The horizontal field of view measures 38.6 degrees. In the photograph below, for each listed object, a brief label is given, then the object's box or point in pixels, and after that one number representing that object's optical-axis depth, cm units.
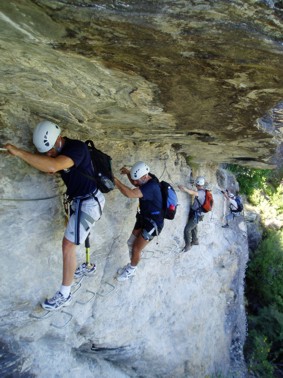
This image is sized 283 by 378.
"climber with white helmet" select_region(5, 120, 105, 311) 453
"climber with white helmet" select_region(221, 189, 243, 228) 1174
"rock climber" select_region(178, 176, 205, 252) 918
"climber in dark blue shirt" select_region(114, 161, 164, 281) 599
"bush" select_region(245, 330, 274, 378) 1158
